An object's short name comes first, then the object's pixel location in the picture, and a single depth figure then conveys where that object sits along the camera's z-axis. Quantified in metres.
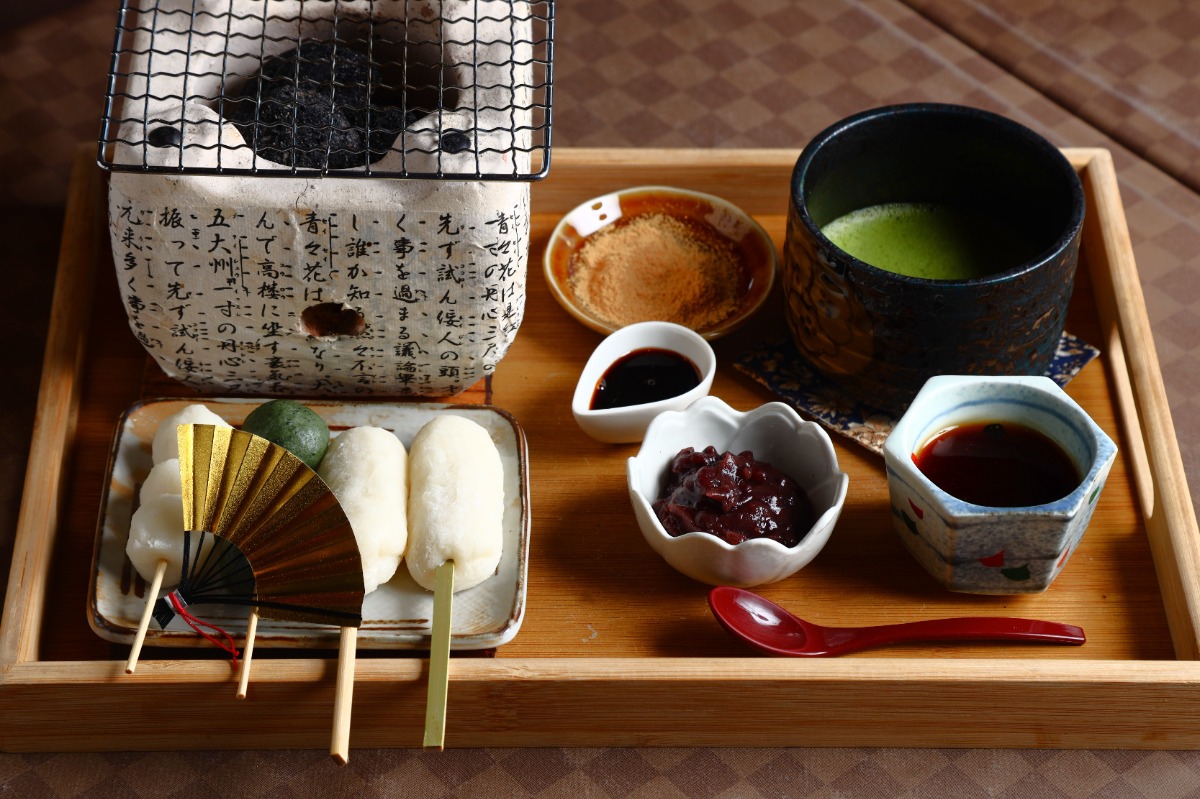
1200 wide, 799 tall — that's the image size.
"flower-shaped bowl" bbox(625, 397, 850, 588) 1.19
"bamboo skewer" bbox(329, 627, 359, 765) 1.02
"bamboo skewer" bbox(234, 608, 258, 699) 1.08
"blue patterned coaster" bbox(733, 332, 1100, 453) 1.39
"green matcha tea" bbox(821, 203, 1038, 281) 1.43
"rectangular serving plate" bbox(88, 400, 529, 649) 1.16
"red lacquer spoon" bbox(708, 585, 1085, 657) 1.19
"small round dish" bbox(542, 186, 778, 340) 1.50
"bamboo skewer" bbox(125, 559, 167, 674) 1.10
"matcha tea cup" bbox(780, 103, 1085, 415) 1.26
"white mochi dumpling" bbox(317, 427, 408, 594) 1.17
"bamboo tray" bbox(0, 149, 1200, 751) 1.12
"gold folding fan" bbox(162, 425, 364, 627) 1.11
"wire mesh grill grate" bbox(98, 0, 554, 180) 1.20
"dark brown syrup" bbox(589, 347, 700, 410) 1.39
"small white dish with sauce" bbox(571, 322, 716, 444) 1.34
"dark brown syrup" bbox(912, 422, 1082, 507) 1.21
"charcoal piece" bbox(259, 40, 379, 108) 1.31
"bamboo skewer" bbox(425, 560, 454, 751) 1.05
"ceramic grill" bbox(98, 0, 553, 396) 1.20
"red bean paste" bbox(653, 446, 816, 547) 1.20
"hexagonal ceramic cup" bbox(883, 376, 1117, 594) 1.15
